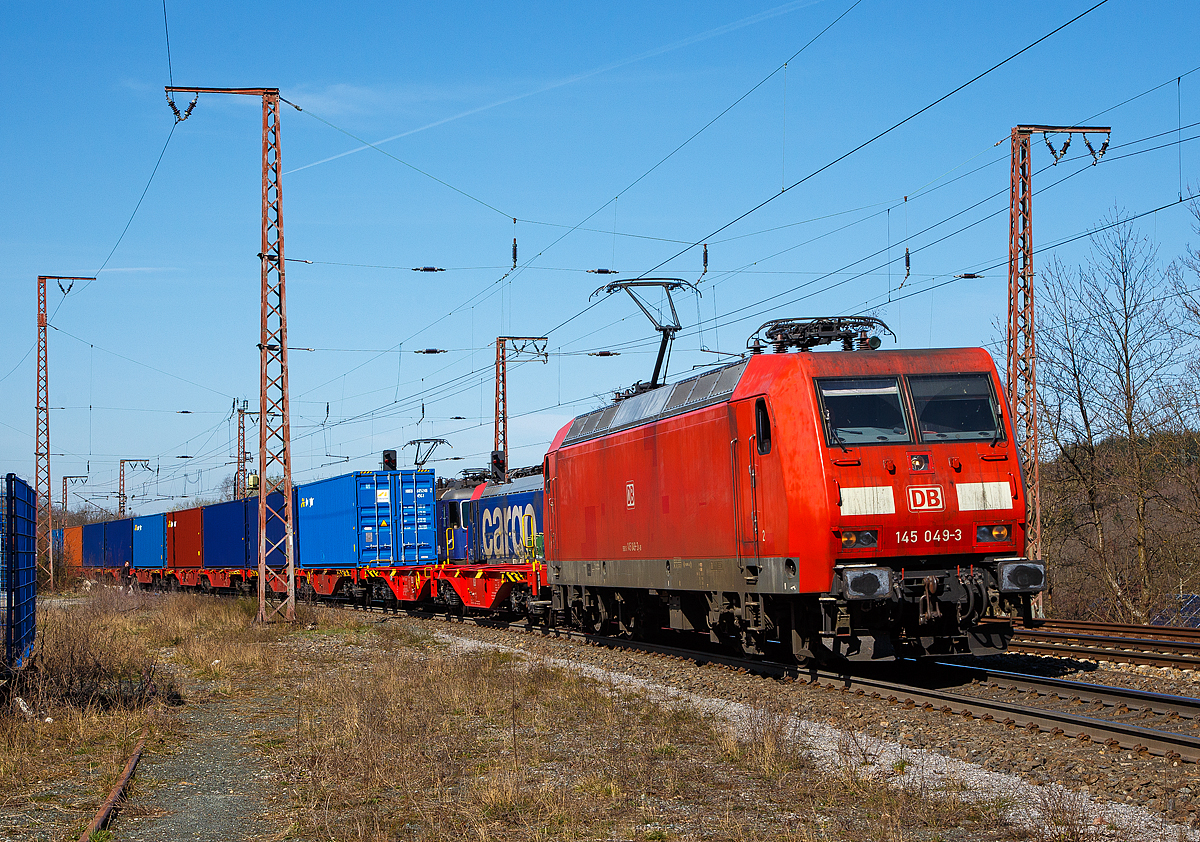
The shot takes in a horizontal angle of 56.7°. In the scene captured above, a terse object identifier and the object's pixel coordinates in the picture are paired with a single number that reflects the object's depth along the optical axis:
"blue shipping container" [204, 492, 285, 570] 36.09
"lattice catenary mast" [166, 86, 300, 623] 22.98
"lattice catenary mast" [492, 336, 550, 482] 37.03
